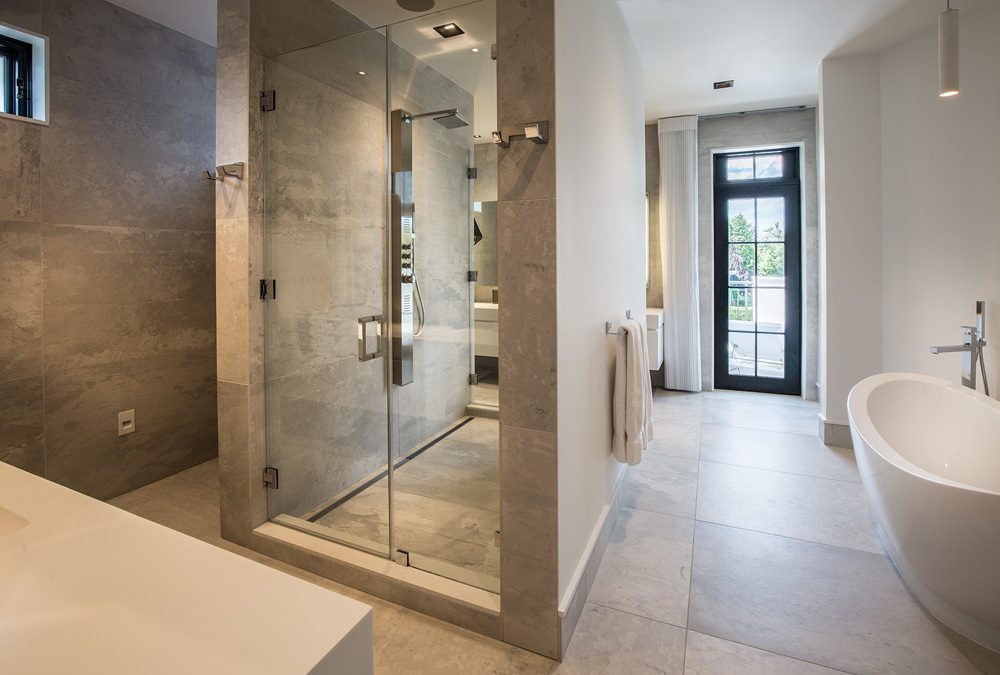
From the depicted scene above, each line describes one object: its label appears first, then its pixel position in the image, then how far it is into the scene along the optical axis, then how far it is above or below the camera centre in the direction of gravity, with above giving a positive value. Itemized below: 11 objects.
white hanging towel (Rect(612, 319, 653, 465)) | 2.32 -0.30
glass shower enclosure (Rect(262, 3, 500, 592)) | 1.89 +0.12
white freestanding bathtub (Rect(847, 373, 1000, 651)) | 1.53 -0.56
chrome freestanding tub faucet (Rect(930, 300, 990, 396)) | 2.38 -0.09
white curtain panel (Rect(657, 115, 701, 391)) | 4.89 +0.89
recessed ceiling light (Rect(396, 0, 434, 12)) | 1.87 +1.26
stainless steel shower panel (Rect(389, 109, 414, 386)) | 1.97 +0.41
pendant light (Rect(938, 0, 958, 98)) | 1.89 +1.05
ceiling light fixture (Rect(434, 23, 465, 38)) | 1.79 +1.10
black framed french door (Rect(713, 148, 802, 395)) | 4.92 +0.62
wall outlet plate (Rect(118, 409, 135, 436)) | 2.84 -0.48
